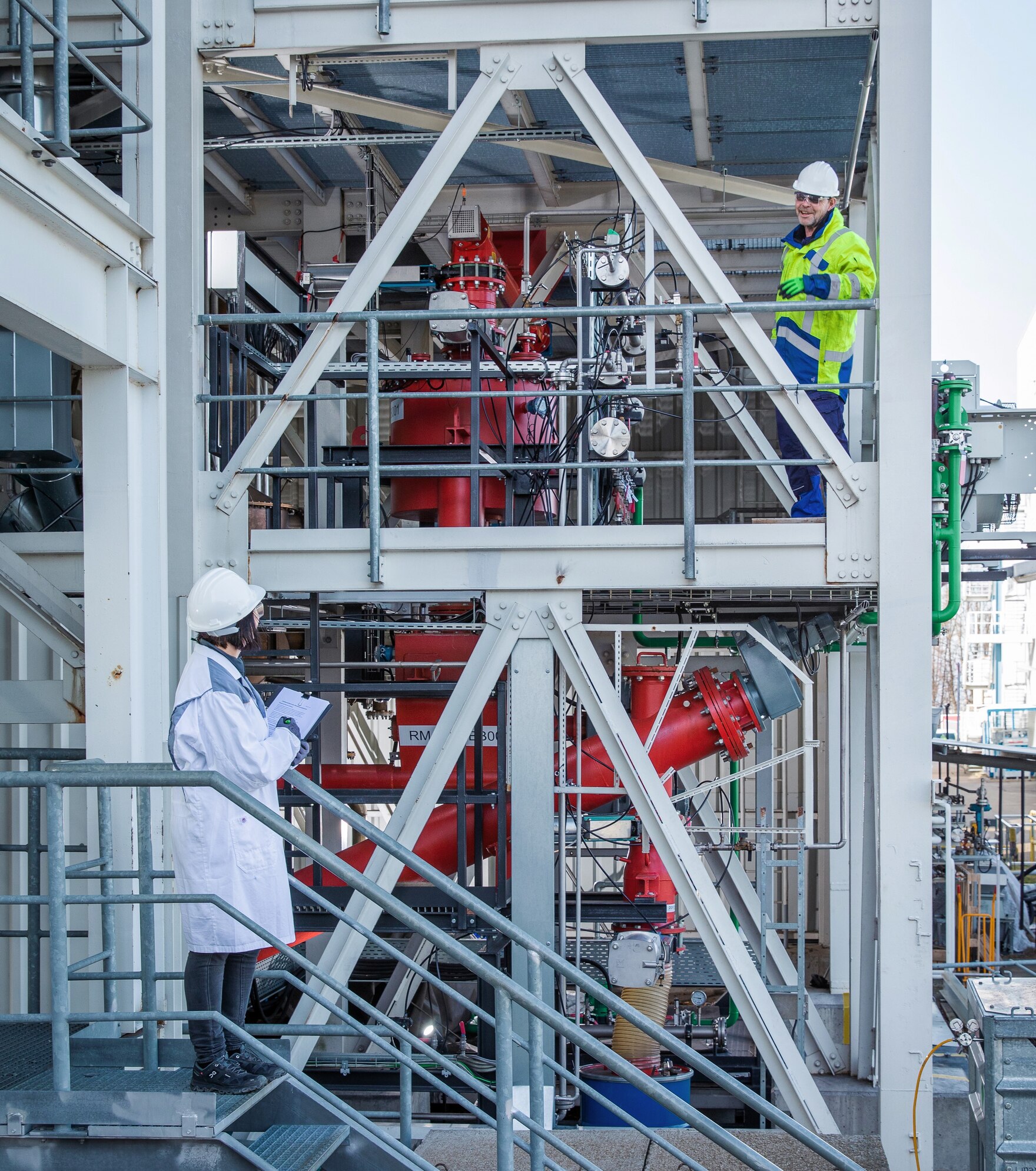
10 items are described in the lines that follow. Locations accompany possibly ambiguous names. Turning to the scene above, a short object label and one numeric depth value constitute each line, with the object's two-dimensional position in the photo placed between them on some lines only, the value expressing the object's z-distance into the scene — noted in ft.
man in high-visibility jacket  21.03
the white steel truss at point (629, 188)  20.65
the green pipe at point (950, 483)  22.48
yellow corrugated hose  23.85
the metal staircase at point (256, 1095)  12.23
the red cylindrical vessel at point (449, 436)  24.85
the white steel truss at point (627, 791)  20.74
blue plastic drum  23.27
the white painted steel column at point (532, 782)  21.17
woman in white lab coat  13.32
